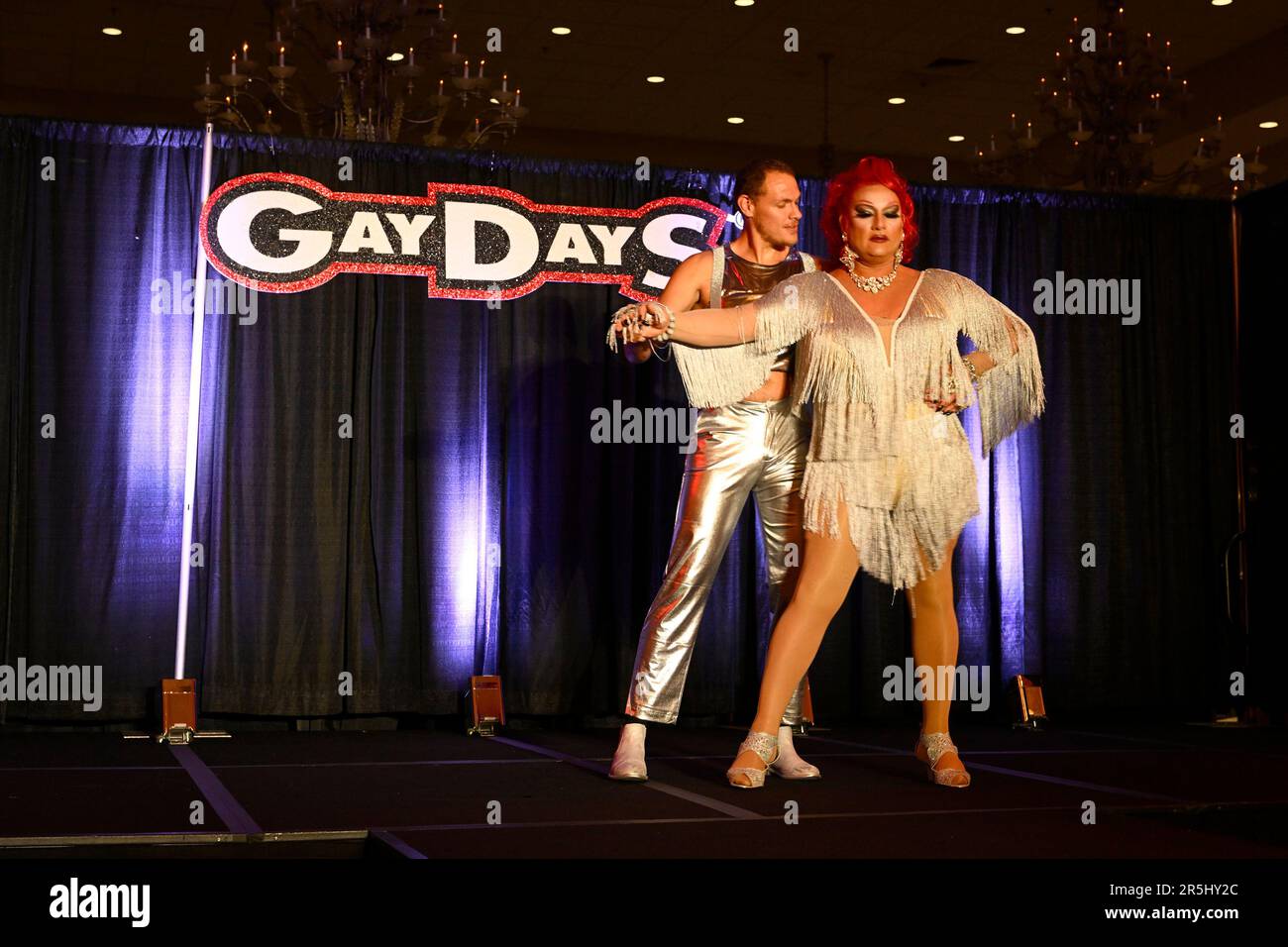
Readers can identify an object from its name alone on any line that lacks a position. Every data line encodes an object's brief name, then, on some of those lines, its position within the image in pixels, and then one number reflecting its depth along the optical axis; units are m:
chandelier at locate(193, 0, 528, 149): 6.81
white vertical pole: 4.89
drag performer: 3.44
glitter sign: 5.04
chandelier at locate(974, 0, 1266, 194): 8.19
